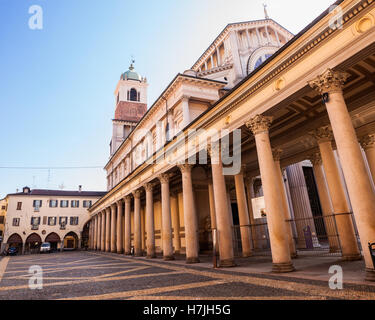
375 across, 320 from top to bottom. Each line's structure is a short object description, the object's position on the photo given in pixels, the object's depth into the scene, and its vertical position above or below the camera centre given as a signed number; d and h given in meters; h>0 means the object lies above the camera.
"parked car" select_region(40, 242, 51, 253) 41.84 -1.19
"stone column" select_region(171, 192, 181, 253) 23.23 +0.79
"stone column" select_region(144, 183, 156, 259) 18.67 +0.68
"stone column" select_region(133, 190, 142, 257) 21.09 +0.60
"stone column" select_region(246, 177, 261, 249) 19.39 +1.66
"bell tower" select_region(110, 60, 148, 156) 40.75 +22.79
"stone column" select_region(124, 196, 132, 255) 23.56 +0.66
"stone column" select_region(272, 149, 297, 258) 13.09 +1.96
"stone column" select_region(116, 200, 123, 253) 26.14 +0.17
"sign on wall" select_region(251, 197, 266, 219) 13.58 +0.86
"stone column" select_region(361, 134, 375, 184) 12.21 +3.16
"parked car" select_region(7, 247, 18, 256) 41.28 -1.23
